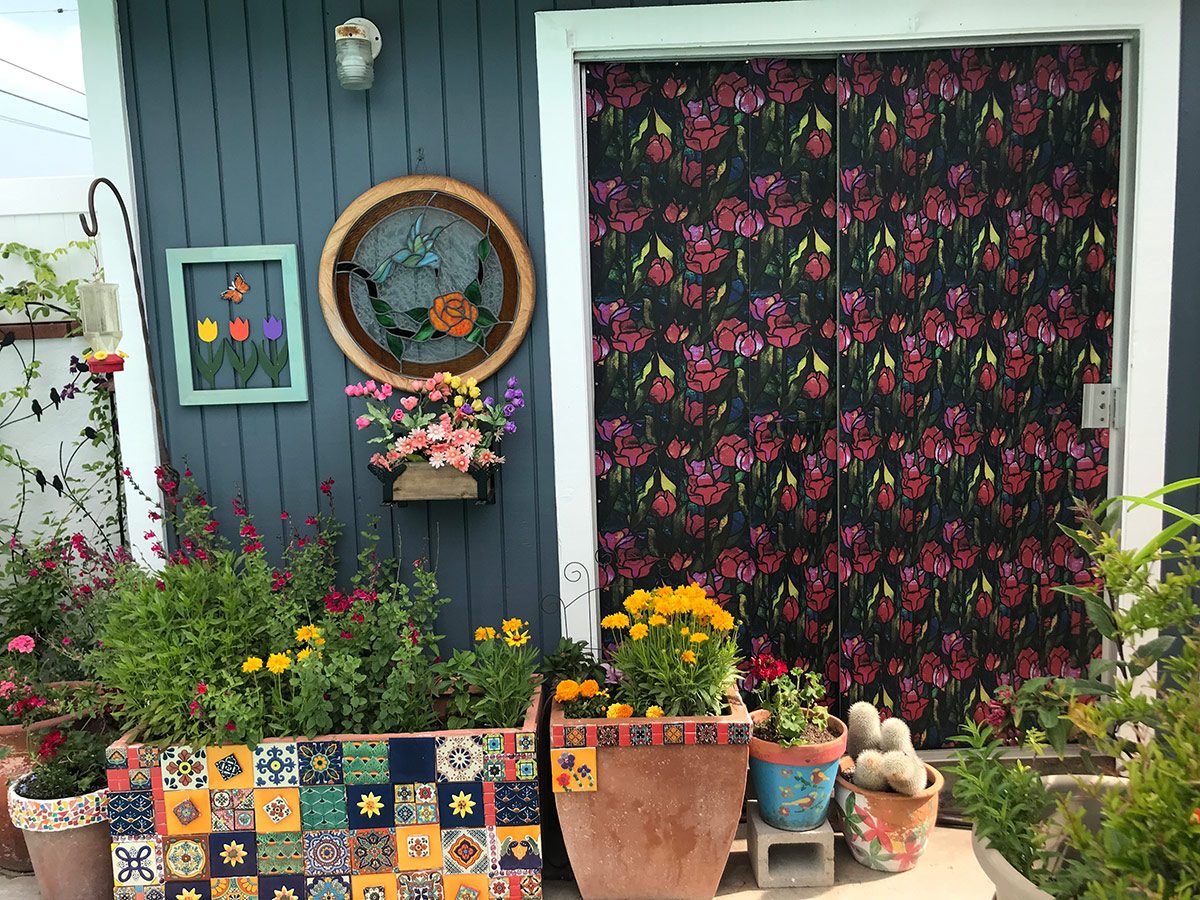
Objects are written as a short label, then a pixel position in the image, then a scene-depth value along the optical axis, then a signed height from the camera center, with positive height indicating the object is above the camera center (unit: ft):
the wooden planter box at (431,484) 8.20 -1.14
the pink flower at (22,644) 7.80 -2.45
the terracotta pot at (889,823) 7.50 -4.23
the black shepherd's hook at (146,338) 8.14 +0.37
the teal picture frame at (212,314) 8.57 +0.49
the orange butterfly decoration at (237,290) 8.63 +0.85
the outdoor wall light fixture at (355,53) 7.97 +3.02
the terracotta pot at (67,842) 7.07 -3.97
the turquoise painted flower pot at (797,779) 7.48 -3.79
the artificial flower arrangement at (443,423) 8.07 -0.57
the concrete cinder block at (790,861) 7.51 -4.56
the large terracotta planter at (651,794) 7.06 -3.67
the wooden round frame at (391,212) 8.41 +0.96
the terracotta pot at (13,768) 7.64 -3.53
